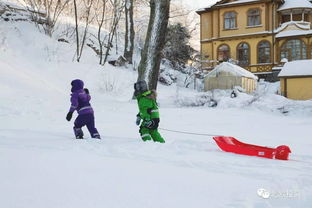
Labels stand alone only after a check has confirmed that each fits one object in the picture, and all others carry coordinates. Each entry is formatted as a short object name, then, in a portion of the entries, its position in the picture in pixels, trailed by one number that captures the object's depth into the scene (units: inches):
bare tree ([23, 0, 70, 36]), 738.2
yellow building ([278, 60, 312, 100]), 757.3
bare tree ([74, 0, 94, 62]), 732.0
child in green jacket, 223.1
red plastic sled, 176.6
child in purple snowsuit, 235.6
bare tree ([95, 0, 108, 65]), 788.6
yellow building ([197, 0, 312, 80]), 1122.0
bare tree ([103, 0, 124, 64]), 842.8
